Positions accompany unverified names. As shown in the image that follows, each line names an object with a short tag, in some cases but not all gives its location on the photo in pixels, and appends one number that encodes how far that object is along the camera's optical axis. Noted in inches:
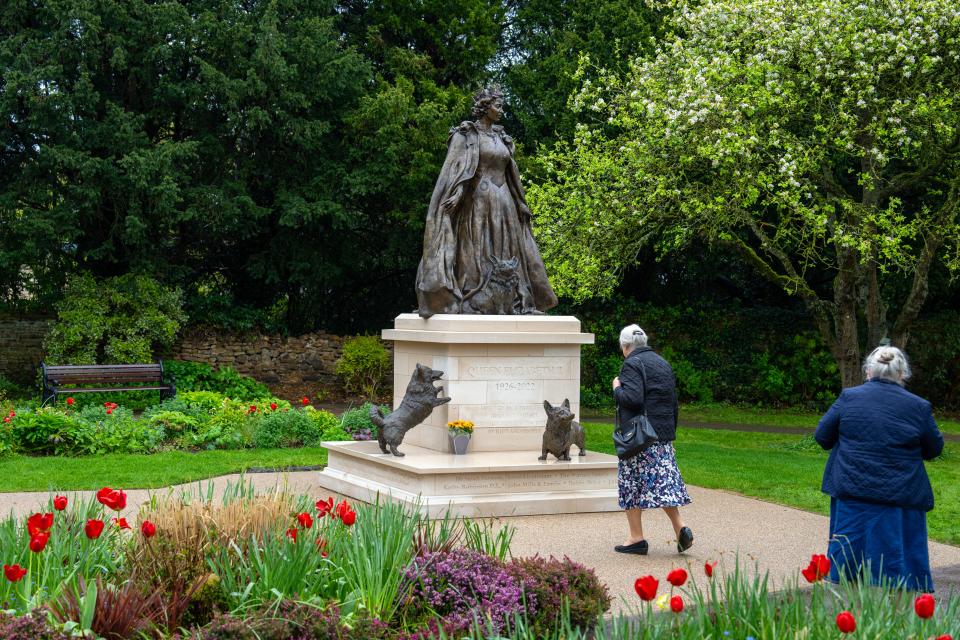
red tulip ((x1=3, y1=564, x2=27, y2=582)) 163.9
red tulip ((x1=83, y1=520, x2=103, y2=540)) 182.9
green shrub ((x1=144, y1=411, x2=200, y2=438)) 568.4
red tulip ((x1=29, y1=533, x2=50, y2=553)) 171.6
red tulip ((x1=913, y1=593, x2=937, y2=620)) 145.5
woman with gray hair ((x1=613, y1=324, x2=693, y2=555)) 300.5
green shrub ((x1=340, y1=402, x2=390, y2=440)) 549.3
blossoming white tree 561.6
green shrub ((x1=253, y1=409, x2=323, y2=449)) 556.7
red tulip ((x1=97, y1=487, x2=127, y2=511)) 195.3
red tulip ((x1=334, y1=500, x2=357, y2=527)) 202.4
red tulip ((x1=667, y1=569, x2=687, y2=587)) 159.2
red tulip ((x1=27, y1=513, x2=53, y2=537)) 182.4
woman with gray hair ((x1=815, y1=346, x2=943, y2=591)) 241.1
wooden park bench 666.8
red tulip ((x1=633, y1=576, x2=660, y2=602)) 150.3
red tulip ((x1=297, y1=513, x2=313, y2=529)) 199.9
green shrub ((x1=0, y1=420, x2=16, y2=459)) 507.5
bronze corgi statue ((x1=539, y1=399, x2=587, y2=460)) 378.3
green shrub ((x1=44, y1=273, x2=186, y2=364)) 817.5
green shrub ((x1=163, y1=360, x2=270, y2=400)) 852.0
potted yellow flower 393.7
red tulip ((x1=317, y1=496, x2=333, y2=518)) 218.4
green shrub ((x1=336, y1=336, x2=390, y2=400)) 890.7
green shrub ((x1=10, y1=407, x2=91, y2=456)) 516.4
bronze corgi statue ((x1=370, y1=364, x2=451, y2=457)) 388.2
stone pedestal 368.5
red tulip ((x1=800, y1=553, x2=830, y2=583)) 164.1
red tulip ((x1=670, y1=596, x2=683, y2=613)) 149.1
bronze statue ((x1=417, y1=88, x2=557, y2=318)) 430.0
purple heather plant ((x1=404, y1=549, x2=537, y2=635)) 193.3
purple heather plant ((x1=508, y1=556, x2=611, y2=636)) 201.0
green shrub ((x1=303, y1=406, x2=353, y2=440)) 564.4
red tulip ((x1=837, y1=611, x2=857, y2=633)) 137.9
